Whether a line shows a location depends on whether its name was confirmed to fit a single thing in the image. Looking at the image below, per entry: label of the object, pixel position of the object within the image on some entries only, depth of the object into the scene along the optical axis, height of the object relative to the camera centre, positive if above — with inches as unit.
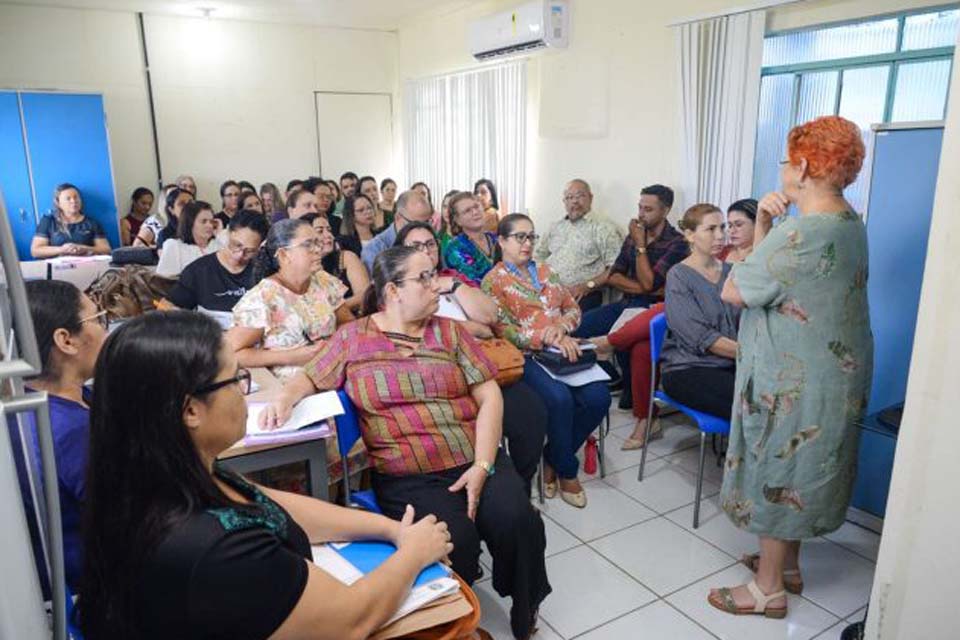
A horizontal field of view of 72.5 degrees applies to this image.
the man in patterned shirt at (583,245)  191.2 -19.6
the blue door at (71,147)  243.9 +11.7
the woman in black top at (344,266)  139.3 -18.8
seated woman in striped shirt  78.6 -30.3
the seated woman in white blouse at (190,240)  168.7 -16.2
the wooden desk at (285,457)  71.1 -30.8
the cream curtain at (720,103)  159.3 +18.4
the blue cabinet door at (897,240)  92.0 -9.2
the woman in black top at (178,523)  38.3 -20.5
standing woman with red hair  73.9 -20.0
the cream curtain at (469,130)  247.0 +19.5
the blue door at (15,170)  239.1 +3.3
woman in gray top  110.7 -25.8
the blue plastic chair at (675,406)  106.1 -39.1
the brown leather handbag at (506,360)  102.7 -28.4
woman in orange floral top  114.8 -28.0
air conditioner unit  209.9 +49.0
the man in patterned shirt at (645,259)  168.1 -20.9
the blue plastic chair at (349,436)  81.7 -31.8
